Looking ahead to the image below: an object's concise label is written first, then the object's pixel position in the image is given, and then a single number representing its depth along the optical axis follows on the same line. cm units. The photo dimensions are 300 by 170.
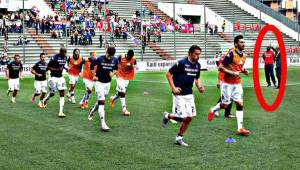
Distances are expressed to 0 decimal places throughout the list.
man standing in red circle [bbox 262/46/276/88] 2523
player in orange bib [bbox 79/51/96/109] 1816
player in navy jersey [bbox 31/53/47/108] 1875
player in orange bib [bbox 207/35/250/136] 1220
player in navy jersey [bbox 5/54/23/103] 2092
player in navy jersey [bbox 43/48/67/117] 1619
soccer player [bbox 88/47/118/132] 1345
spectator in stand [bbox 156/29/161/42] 4800
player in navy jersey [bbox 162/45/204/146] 1078
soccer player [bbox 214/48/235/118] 1518
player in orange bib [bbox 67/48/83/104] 1975
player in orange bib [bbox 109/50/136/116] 1681
